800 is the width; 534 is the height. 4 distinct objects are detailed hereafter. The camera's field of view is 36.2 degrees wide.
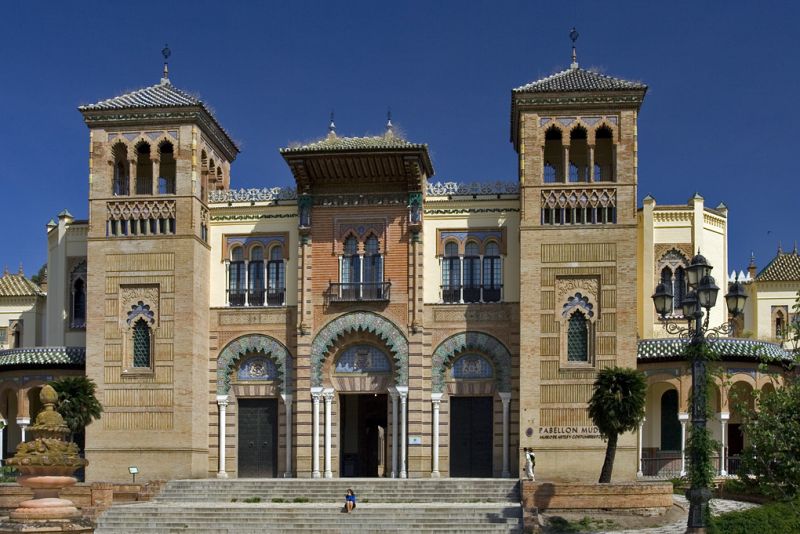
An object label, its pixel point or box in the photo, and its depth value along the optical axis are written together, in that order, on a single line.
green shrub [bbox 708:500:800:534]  21.02
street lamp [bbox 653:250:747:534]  18.86
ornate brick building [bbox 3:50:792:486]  31.77
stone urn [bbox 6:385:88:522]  16.83
